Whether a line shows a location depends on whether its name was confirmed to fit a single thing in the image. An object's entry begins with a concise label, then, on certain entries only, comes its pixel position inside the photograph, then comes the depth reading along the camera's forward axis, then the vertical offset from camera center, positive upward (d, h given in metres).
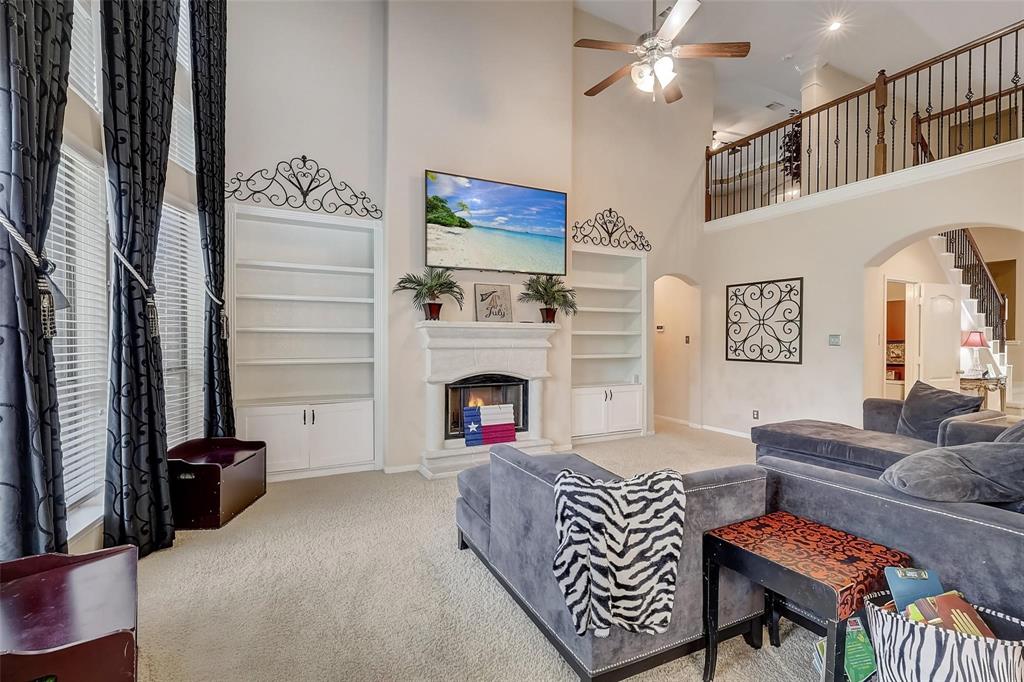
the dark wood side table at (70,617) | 1.08 -0.77
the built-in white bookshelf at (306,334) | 4.11 +0.01
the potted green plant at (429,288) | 4.40 +0.46
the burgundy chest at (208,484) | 2.96 -0.98
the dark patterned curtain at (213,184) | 3.48 +1.19
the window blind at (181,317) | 3.45 +0.14
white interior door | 5.91 -0.01
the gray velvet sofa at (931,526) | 1.39 -0.65
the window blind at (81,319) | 2.41 +0.09
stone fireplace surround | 4.45 -0.28
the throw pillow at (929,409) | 3.43 -0.56
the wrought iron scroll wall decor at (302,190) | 4.16 +1.36
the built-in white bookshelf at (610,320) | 6.00 +0.21
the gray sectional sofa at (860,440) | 3.16 -0.80
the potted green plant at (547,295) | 5.00 +0.44
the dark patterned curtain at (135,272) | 2.50 +0.36
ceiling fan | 3.42 +2.16
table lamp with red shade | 6.28 -0.08
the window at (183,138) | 3.57 +1.55
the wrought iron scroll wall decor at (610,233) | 5.71 +1.30
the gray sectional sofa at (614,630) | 1.63 -0.95
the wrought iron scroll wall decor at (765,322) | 5.48 +0.17
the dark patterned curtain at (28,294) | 1.74 +0.16
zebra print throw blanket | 1.49 -0.70
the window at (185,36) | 3.58 +2.32
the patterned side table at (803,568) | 1.38 -0.74
